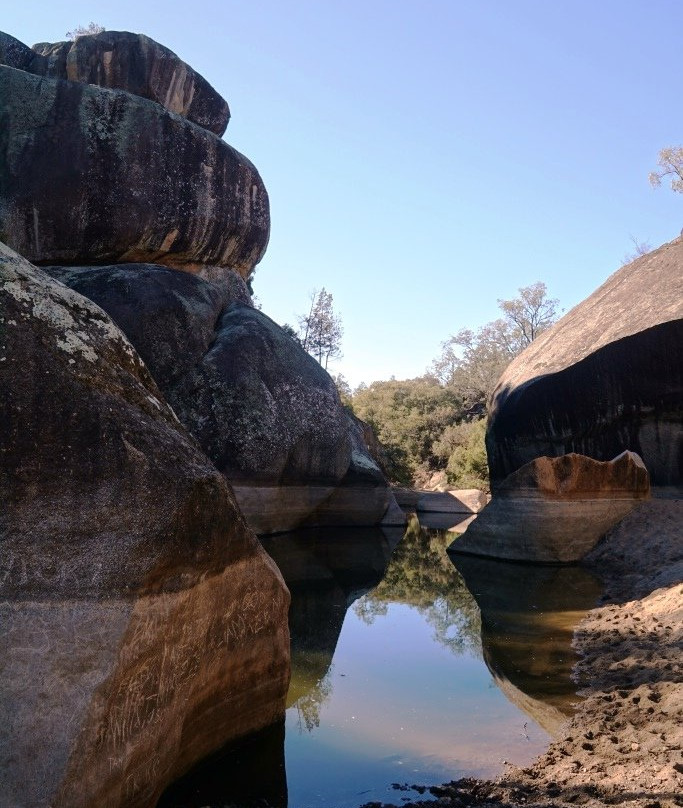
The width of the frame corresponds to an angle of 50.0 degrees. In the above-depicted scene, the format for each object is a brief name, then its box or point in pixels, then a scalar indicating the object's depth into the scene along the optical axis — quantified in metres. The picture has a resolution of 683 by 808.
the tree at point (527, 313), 46.16
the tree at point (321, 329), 44.59
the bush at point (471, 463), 29.30
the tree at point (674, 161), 30.98
